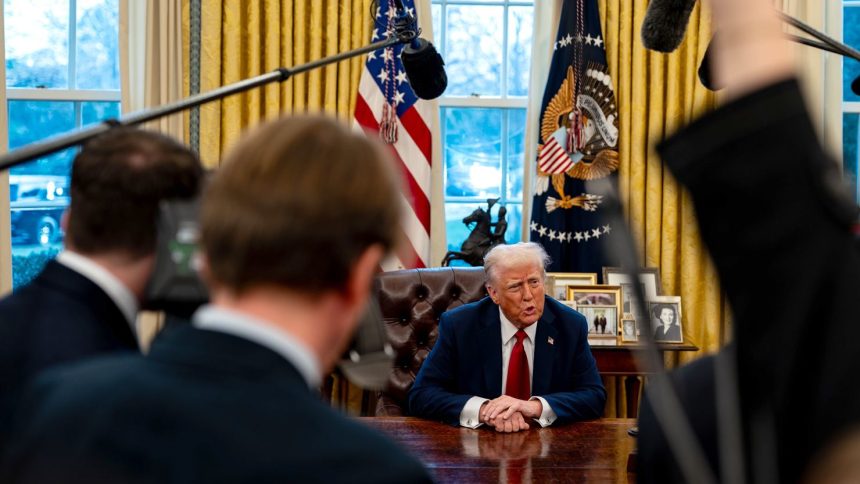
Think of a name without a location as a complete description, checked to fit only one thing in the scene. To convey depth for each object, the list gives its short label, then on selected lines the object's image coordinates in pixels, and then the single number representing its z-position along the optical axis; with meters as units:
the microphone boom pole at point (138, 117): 1.46
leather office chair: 4.38
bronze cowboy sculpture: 4.90
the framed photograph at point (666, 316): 4.77
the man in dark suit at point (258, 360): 0.76
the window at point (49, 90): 5.15
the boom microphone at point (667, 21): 1.39
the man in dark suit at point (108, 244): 1.33
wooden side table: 4.48
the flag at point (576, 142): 4.98
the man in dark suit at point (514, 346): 3.79
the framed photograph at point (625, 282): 4.74
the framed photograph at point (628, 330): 4.63
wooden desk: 2.57
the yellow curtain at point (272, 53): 4.98
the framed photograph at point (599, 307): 4.61
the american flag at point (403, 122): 5.02
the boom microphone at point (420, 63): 2.48
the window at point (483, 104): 5.44
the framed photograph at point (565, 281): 4.77
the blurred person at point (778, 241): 0.61
